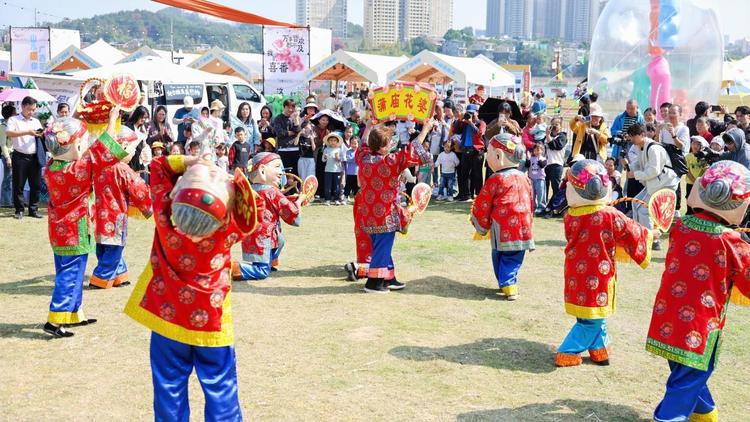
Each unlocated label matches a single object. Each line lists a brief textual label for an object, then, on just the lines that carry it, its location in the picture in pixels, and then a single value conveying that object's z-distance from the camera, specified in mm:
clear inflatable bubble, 16266
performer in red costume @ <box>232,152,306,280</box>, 7699
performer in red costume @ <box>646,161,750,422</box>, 4371
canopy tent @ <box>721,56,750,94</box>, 22828
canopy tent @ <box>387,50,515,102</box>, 21156
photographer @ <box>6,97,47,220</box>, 11148
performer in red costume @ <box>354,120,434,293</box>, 7547
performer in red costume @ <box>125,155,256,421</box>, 3842
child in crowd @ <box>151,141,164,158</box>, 11345
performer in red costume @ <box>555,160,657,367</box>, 5539
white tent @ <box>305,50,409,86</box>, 21219
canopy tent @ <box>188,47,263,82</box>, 28344
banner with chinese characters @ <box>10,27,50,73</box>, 29328
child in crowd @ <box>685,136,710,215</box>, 10000
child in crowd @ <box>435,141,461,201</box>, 13641
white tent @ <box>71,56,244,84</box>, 16594
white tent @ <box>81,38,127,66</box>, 28797
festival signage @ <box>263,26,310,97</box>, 20875
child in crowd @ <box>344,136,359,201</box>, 13328
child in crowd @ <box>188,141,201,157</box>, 11570
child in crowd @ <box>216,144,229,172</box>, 12120
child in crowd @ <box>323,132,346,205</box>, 13000
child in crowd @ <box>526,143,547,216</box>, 12445
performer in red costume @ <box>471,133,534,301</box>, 7309
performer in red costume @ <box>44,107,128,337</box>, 6113
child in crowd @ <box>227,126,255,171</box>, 12539
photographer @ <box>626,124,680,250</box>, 9117
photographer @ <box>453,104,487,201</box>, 13430
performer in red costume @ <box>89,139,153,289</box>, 7438
